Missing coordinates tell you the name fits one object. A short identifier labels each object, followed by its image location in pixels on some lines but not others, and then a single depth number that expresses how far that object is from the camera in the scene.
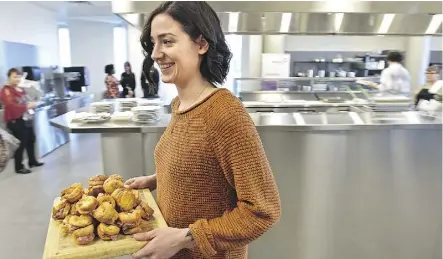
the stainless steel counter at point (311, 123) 2.23
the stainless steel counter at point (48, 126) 5.32
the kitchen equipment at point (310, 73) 7.58
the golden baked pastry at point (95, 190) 1.05
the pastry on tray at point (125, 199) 0.94
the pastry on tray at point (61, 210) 0.99
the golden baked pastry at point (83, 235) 0.85
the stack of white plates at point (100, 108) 2.77
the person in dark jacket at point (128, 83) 7.31
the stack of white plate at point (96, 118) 2.37
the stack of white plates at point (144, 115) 2.33
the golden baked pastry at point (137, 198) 0.98
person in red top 4.25
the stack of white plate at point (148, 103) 3.24
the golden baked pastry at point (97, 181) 1.09
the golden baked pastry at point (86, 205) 0.91
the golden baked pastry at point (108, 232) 0.86
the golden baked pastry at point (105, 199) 0.94
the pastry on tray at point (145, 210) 0.95
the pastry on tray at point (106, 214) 0.88
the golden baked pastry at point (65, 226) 0.91
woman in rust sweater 0.82
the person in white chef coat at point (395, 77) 4.72
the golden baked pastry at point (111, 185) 1.03
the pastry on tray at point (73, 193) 1.01
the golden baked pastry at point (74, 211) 0.92
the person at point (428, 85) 4.06
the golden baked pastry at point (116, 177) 1.09
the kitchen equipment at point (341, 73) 7.44
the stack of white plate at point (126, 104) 3.00
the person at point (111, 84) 7.00
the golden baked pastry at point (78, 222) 0.88
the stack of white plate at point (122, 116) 2.43
